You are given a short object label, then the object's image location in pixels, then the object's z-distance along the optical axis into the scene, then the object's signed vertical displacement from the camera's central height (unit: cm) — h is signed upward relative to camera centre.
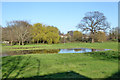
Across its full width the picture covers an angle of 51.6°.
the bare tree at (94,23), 3894 +567
